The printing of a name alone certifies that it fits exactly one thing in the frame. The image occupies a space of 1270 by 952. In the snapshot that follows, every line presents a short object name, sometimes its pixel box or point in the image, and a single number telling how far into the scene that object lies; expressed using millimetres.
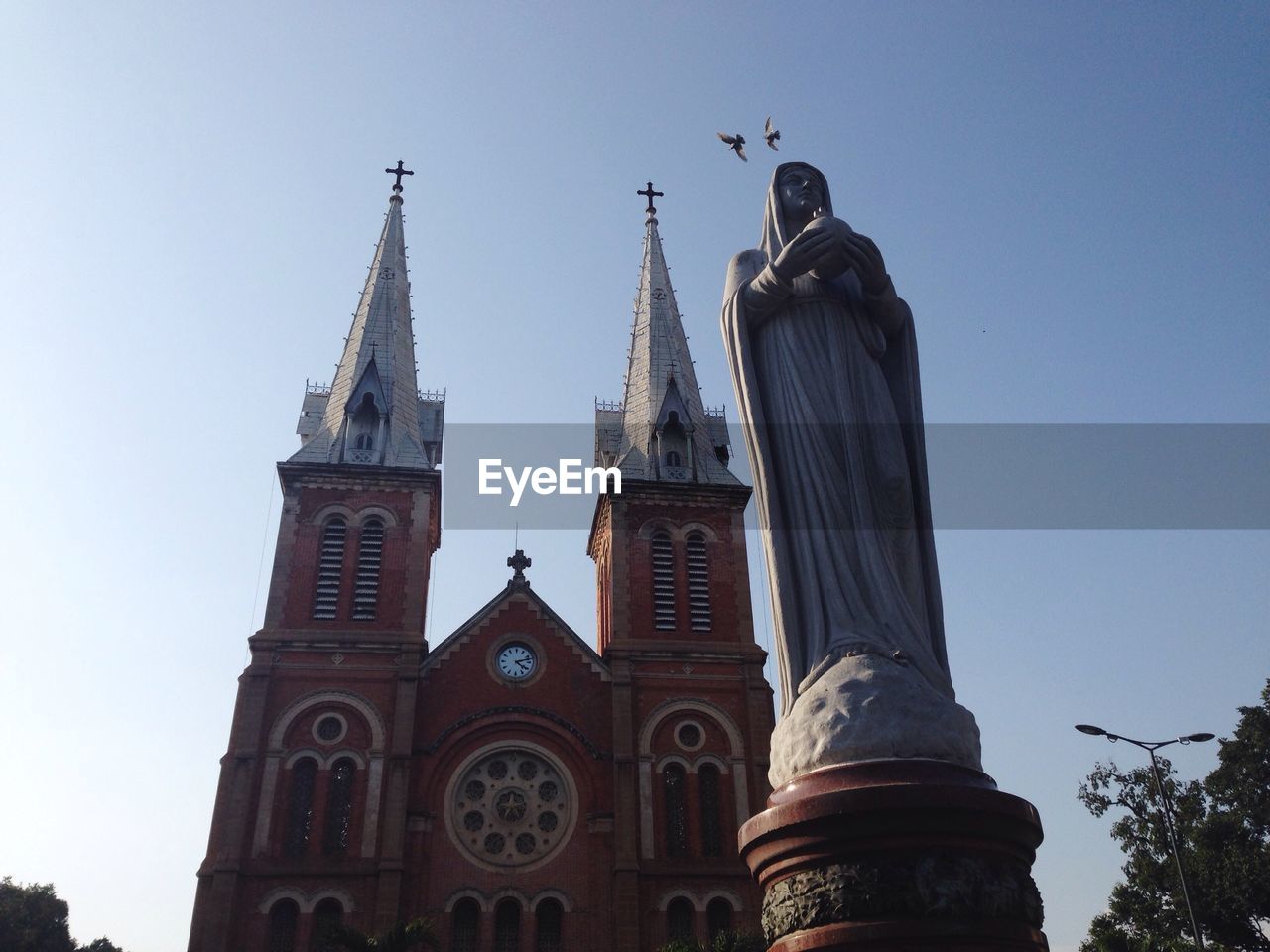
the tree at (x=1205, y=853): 26011
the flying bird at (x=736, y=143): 8605
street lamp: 17500
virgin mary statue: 5066
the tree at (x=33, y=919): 32875
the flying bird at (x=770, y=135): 7625
